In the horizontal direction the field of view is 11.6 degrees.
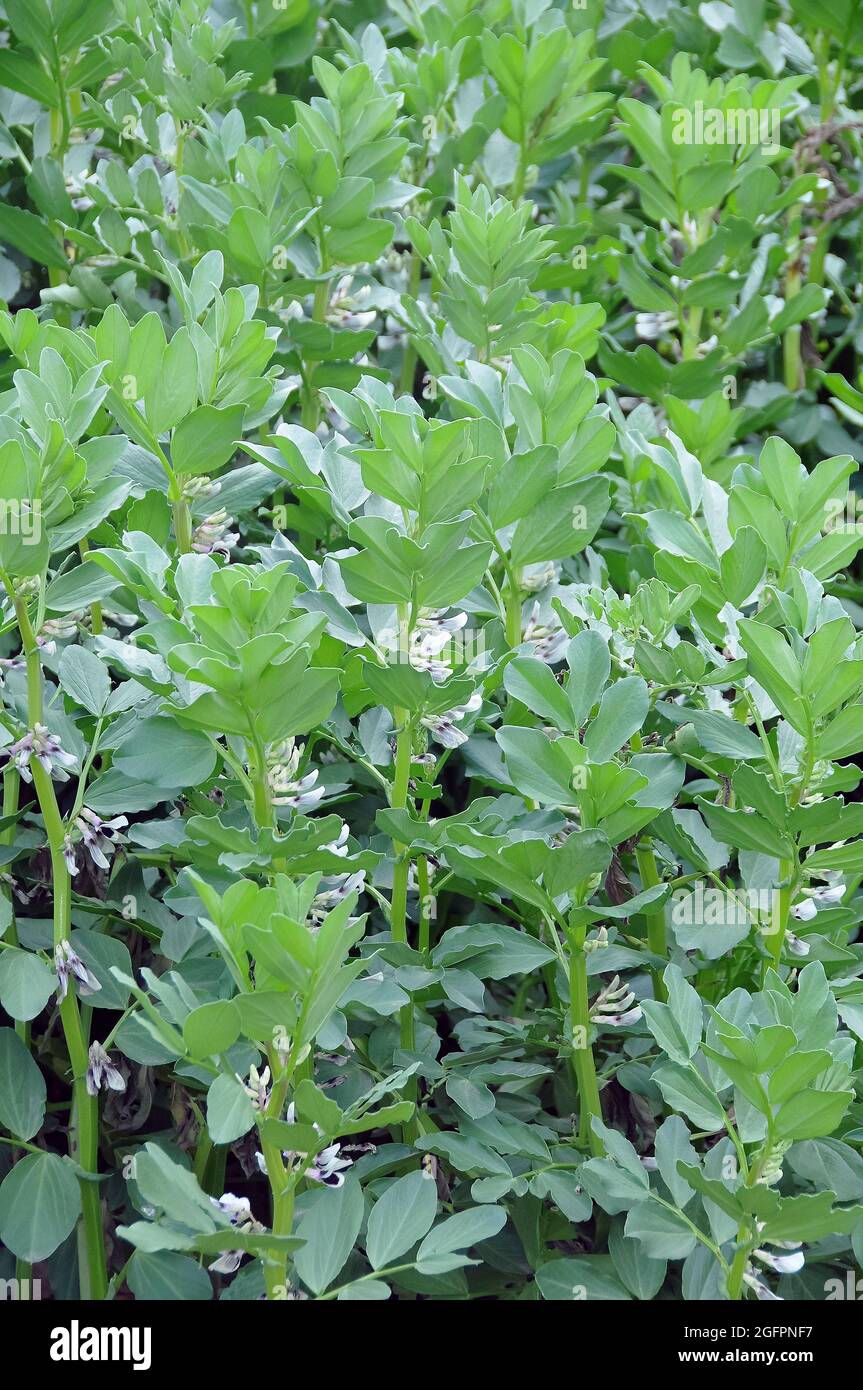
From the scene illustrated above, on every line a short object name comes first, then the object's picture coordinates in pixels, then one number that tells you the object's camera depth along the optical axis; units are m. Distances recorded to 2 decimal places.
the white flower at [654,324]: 2.94
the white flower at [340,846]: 2.41
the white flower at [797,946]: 2.46
